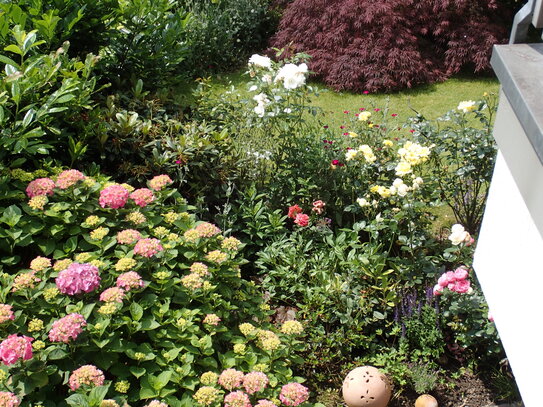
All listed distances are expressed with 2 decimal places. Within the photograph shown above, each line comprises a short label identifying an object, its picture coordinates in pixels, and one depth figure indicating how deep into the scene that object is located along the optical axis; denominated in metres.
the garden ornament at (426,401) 3.01
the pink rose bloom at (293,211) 3.77
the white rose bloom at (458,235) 3.29
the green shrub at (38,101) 2.97
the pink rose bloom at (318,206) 3.73
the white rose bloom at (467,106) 3.75
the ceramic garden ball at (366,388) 2.89
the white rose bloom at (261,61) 4.01
